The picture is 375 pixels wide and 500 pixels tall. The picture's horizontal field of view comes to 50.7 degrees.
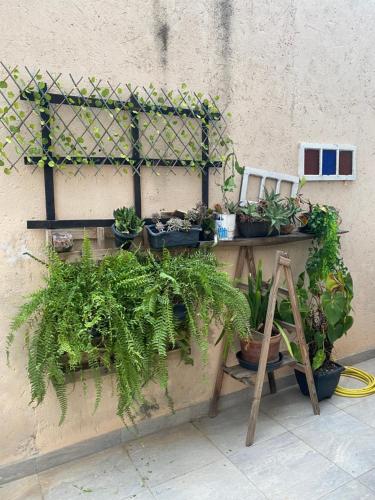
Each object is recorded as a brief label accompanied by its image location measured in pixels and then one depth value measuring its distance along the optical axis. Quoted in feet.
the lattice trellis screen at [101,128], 5.88
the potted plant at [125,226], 6.26
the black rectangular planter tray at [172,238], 6.41
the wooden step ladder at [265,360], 7.01
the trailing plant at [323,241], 8.07
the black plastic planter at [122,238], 6.24
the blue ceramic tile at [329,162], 9.04
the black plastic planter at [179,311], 6.20
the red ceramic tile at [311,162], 8.79
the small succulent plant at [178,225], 6.51
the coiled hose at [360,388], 8.80
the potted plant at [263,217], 7.35
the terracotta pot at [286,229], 7.95
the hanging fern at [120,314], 5.46
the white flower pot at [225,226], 7.20
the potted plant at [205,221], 6.95
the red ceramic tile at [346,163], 9.32
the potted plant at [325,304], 8.01
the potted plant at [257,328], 7.38
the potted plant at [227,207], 7.22
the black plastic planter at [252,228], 7.43
